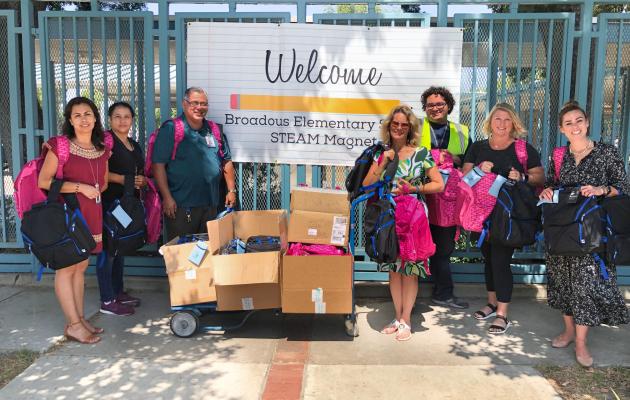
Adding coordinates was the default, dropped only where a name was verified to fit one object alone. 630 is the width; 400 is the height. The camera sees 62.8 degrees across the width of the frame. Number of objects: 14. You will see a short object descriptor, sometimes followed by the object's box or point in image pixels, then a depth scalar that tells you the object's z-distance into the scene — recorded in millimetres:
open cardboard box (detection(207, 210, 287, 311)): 3723
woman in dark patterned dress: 3574
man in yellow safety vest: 4395
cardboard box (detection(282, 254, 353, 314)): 3740
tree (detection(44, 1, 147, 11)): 5466
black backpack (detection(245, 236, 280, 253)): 3943
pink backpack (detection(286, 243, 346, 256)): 3838
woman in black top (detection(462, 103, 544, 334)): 4039
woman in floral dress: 3861
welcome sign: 4840
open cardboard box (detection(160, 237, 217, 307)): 3984
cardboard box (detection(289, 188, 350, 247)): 3885
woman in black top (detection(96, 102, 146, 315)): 4328
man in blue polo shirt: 4398
